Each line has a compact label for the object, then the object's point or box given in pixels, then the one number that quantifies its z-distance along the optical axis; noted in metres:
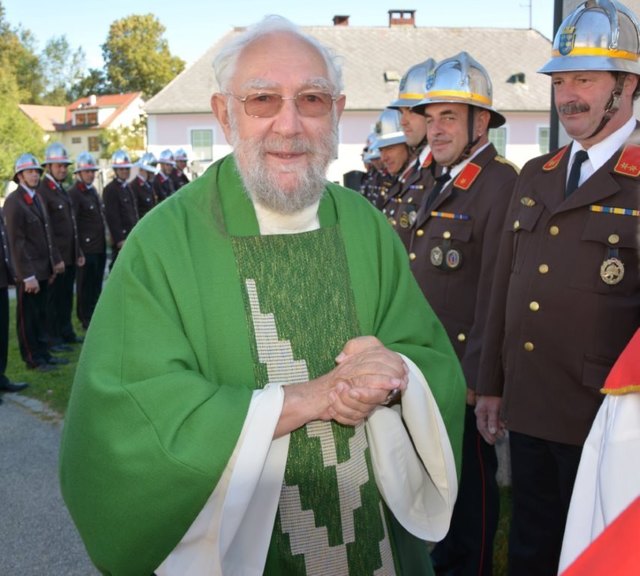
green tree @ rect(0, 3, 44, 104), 64.38
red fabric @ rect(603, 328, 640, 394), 1.69
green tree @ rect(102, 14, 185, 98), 62.97
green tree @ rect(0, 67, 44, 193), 37.24
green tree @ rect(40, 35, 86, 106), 71.56
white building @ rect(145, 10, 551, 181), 36.06
